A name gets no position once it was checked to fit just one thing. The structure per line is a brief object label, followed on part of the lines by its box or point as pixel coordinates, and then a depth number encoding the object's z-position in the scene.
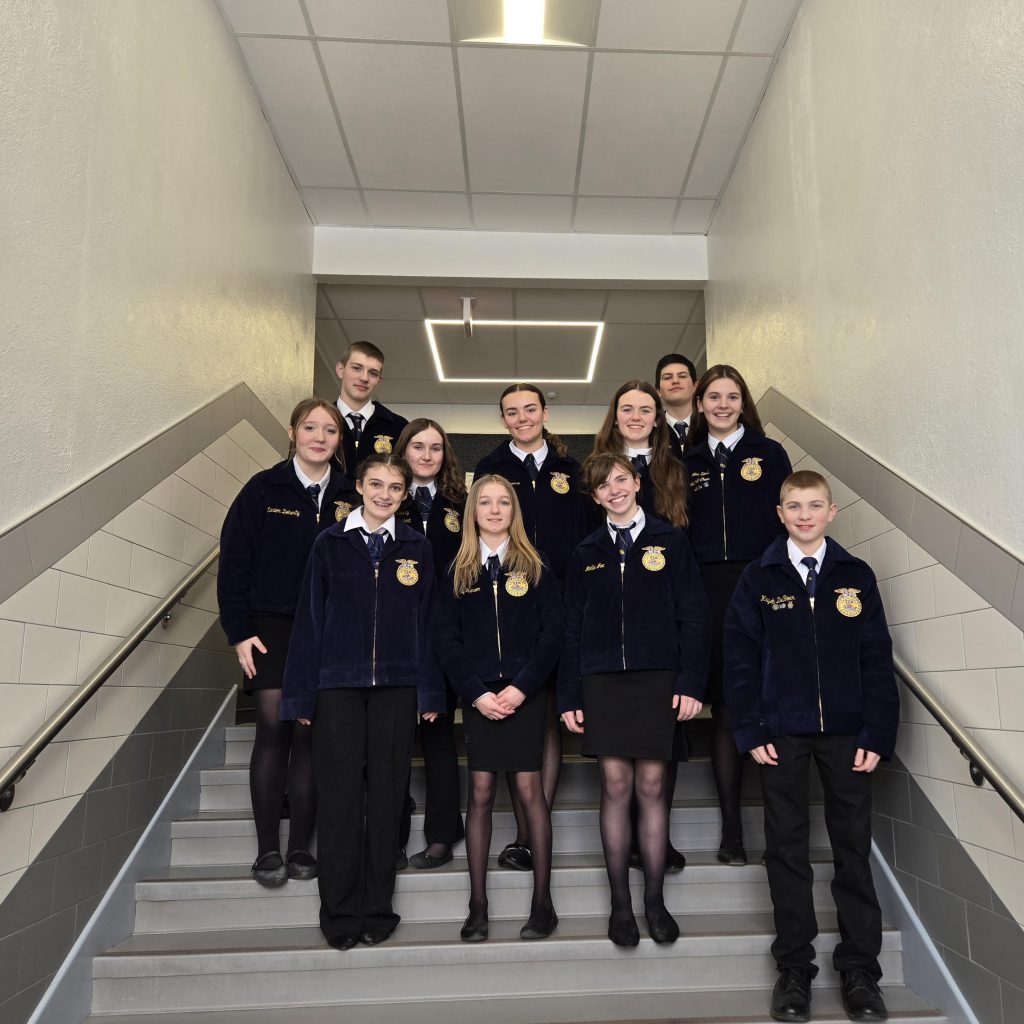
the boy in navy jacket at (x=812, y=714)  2.41
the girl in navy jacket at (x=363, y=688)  2.62
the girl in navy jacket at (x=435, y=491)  3.33
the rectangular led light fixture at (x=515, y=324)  6.94
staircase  2.45
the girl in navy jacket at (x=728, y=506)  2.99
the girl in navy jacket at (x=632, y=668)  2.63
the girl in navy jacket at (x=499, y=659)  2.67
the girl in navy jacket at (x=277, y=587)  2.87
